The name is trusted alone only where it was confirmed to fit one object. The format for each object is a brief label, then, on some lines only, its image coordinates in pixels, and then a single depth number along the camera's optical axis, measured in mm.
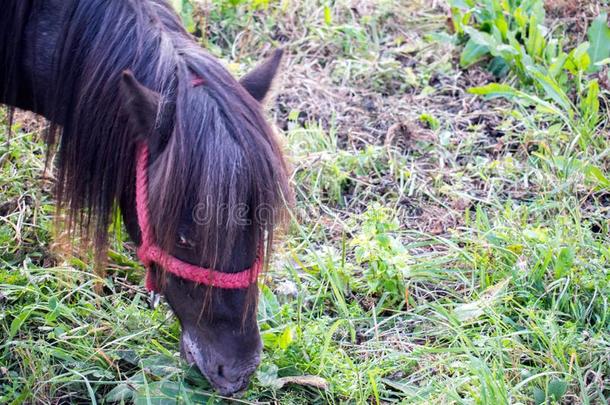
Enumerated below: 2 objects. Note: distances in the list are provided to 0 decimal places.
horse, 2434
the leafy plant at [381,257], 3467
